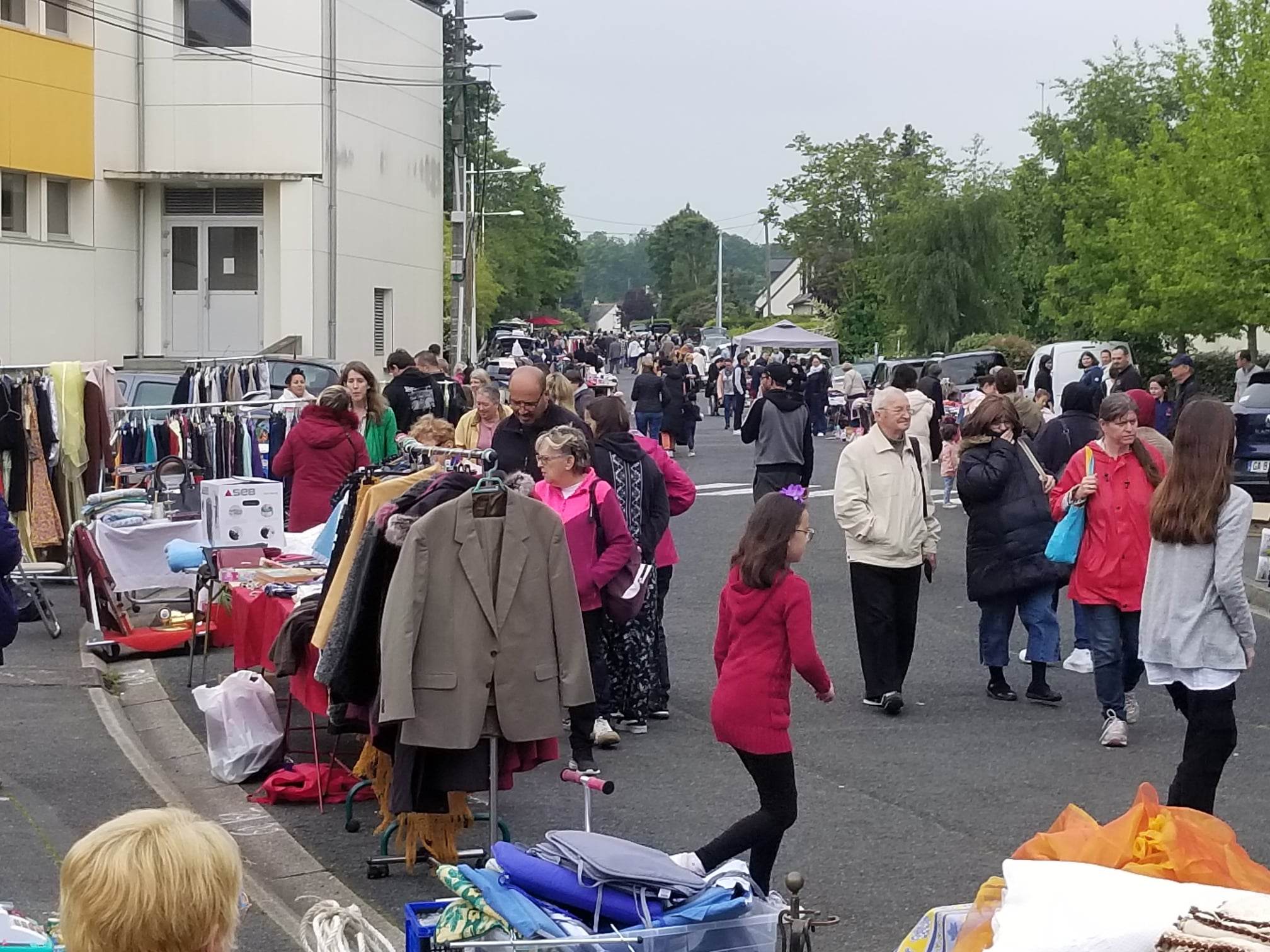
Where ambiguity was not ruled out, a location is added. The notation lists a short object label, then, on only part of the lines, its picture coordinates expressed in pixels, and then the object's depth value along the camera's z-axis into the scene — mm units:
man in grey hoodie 13555
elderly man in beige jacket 10070
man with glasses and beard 9914
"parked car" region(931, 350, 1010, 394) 35000
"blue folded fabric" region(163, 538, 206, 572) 10586
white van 31125
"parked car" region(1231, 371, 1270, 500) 20047
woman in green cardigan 14094
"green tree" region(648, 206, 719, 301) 171000
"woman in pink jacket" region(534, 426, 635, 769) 8664
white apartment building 29719
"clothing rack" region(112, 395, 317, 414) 14516
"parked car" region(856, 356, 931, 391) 35188
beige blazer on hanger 6570
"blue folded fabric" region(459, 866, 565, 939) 4359
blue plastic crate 4535
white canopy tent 50688
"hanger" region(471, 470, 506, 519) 6750
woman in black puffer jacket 10398
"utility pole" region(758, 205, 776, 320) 78938
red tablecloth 8062
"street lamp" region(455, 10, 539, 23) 37000
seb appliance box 10992
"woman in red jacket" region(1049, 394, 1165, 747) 9164
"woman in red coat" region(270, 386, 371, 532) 12492
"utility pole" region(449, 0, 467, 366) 38562
